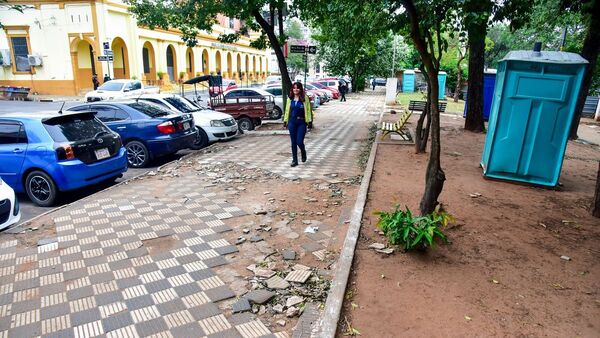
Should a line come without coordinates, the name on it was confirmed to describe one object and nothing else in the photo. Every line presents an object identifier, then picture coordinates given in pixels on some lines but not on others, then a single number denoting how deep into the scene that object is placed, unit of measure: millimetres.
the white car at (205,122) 11219
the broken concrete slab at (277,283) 3913
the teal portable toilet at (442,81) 29391
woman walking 8281
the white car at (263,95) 15848
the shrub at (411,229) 4180
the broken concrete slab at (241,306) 3526
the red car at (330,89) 31141
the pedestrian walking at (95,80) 26984
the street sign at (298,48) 13744
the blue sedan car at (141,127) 8867
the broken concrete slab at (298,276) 4009
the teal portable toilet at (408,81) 40406
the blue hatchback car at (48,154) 6246
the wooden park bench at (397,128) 11062
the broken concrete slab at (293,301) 3627
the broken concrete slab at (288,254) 4488
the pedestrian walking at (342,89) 29242
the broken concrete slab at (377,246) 4531
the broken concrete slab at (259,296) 3662
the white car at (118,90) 21359
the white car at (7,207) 5109
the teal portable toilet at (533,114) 6512
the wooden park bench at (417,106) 19128
